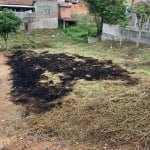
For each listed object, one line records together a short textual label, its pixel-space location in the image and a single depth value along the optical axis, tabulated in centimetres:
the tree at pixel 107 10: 1250
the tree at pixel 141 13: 1104
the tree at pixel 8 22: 1188
